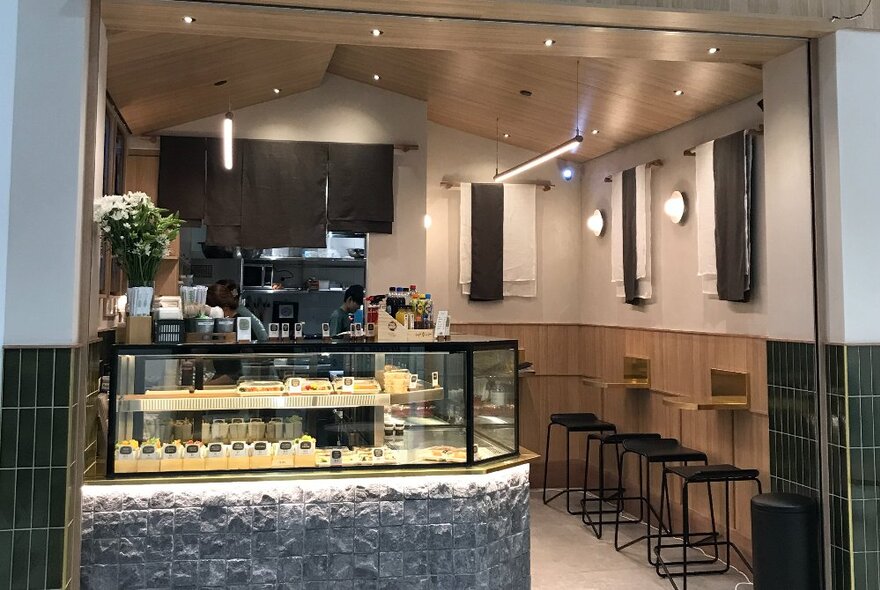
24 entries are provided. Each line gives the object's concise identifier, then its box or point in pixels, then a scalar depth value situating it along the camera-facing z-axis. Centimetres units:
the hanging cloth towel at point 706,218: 539
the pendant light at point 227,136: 474
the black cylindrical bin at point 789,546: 357
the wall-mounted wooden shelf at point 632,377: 623
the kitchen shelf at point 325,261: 684
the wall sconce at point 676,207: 574
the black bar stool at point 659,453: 502
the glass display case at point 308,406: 351
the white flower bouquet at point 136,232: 338
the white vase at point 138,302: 352
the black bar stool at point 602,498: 581
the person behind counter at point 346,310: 593
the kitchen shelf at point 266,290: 688
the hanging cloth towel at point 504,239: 729
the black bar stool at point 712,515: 454
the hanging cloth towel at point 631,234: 633
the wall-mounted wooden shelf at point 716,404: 491
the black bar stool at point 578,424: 631
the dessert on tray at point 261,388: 367
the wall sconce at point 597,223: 710
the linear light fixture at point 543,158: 501
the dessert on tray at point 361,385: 376
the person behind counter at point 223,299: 508
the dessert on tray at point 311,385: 372
